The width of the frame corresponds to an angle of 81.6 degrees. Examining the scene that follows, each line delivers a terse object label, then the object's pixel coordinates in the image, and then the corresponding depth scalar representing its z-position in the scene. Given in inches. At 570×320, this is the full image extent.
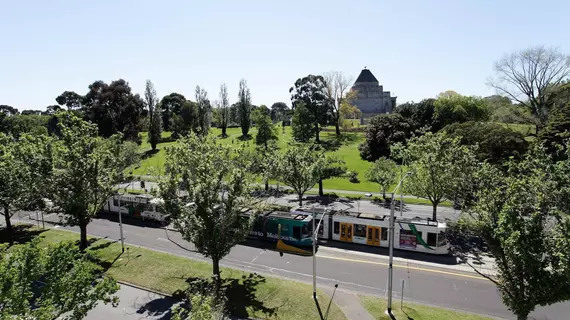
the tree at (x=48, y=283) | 402.0
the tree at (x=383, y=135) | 2544.3
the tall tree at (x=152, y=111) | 3024.1
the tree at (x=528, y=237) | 473.7
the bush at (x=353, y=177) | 2117.6
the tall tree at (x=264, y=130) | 2866.6
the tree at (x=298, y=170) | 1472.7
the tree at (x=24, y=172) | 992.9
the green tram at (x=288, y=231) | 1119.0
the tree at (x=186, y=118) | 3339.1
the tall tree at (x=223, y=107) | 3746.1
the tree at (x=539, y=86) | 2257.6
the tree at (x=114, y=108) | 3218.5
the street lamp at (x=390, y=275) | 699.3
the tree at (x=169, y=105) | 4660.4
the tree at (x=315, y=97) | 3324.3
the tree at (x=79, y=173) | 964.0
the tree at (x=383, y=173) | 1668.1
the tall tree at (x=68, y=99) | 4931.1
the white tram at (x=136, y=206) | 1430.9
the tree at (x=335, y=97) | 3469.5
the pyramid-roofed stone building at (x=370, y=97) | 4865.7
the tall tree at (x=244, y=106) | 3373.5
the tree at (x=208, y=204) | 714.8
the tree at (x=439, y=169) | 1135.0
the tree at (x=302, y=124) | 2888.8
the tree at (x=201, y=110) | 3383.4
